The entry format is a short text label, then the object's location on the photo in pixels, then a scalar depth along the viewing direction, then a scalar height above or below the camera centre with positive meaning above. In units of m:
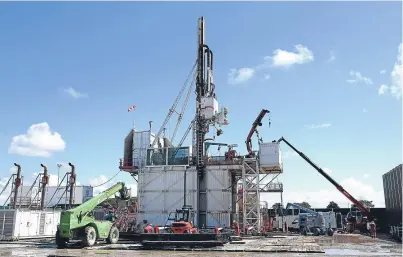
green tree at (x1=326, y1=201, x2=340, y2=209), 94.56 +1.25
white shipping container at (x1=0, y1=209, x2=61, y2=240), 34.59 -1.40
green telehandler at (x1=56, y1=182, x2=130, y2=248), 26.42 -1.29
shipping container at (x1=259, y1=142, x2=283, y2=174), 43.27 +5.91
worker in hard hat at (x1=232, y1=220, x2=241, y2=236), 37.19 -1.72
